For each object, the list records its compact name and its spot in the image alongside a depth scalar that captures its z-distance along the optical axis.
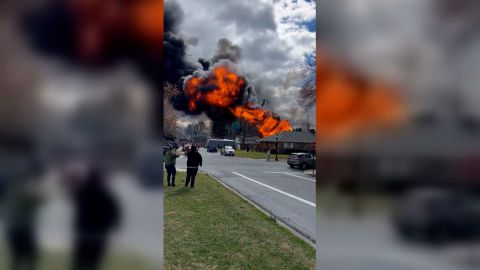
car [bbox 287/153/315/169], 27.00
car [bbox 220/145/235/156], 43.01
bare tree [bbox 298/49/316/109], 14.73
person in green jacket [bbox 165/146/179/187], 12.94
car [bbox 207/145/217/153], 54.09
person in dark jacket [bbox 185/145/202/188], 12.84
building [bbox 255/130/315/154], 55.41
